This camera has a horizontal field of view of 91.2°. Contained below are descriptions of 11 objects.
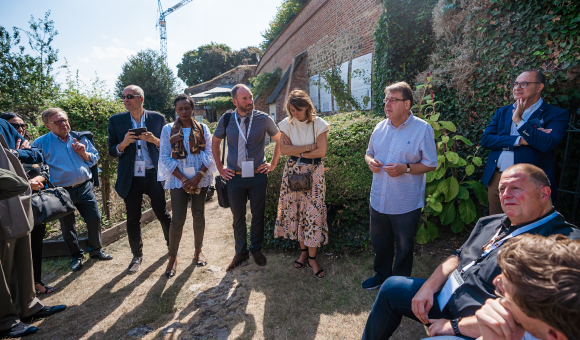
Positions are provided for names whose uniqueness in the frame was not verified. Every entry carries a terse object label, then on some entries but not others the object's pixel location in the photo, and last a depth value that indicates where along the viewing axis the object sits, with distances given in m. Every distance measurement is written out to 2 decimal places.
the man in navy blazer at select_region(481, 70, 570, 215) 2.63
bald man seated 1.51
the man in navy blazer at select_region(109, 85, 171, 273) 3.42
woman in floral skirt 3.05
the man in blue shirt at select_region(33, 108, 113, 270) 3.54
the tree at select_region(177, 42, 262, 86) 41.97
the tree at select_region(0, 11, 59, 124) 12.36
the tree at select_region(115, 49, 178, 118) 26.09
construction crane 55.94
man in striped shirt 2.50
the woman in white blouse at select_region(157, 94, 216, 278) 3.33
